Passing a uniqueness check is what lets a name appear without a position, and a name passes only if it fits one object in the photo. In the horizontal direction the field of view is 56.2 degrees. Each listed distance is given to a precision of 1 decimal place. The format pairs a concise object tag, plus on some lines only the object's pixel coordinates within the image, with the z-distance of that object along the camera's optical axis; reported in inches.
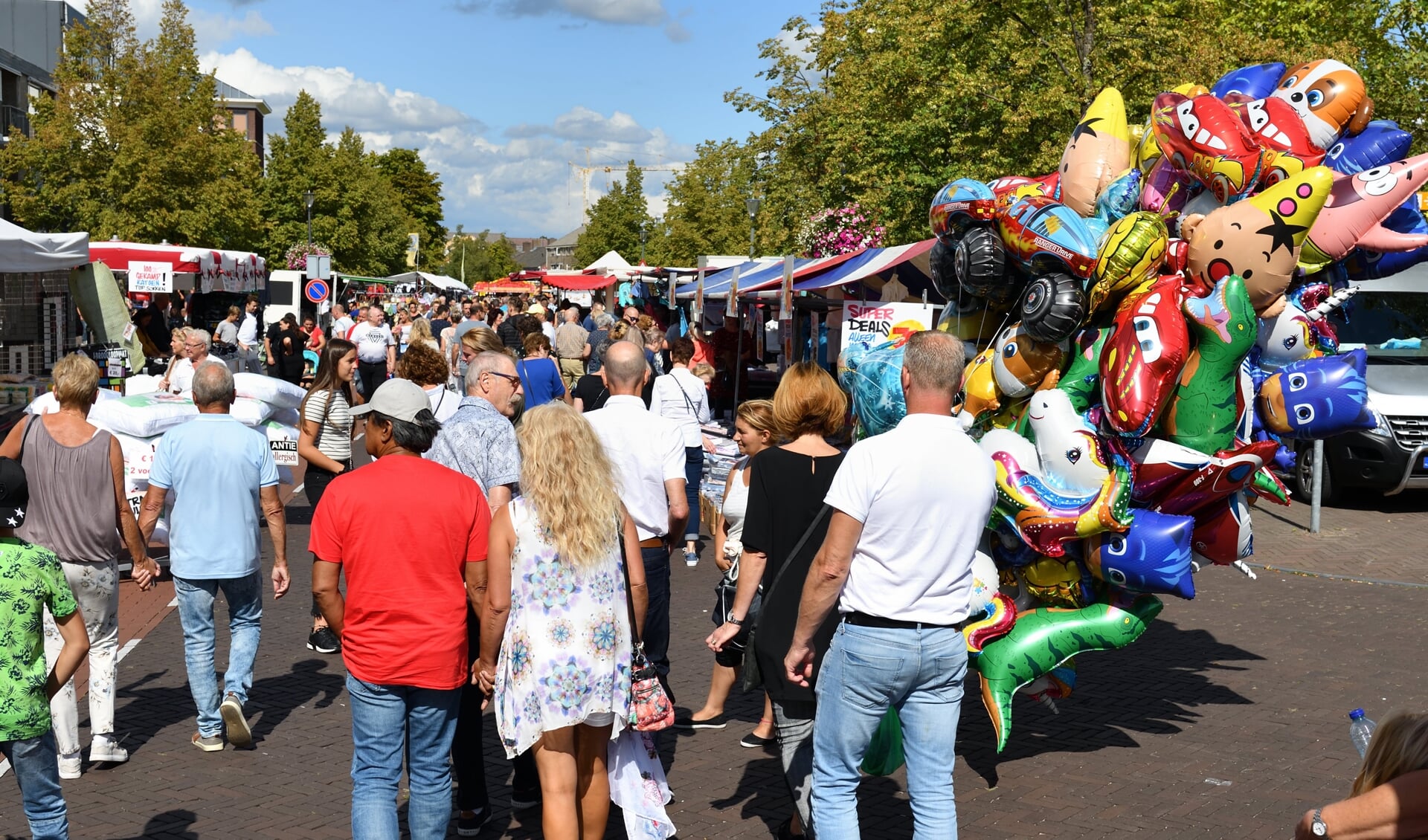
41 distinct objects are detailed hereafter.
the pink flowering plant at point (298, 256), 1999.3
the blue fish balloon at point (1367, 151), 250.2
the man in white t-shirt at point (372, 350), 648.4
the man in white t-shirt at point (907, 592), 163.5
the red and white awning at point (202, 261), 843.4
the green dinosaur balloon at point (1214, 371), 221.9
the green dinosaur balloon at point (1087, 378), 239.1
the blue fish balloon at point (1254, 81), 263.0
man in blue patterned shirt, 212.1
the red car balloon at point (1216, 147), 233.8
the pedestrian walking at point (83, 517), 229.8
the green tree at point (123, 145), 1279.5
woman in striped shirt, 339.0
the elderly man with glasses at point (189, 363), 404.2
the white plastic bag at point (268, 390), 431.2
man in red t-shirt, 172.2
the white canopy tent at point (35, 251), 459.5
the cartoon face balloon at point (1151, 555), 231.6
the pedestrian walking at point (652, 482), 217.8
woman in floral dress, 174.7
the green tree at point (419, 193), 3712.4
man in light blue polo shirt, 242.5
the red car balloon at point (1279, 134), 234.2
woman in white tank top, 244.8
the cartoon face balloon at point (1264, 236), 223.6
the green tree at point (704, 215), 2103.8
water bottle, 100.8
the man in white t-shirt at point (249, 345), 886.4
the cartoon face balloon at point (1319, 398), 234.7
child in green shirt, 156.1
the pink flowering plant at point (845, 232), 924.0
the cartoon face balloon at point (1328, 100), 245.6
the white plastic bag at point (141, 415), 410.9
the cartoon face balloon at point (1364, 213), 233.9
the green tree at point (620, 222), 2886.3
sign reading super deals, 380.2
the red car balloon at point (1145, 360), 221.5
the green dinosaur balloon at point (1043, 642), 240.5
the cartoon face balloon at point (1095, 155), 265.4
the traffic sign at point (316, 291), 1320.1
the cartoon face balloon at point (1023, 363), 243.3
